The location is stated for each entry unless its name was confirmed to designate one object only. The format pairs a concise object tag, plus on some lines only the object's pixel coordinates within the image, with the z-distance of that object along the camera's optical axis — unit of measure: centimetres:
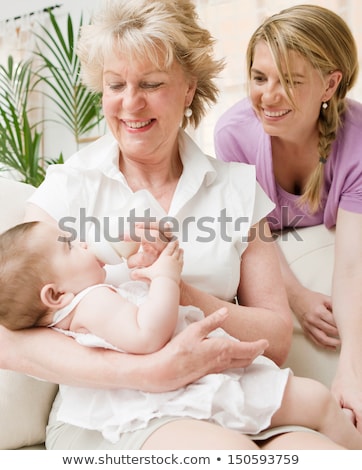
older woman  145
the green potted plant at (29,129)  425
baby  114
